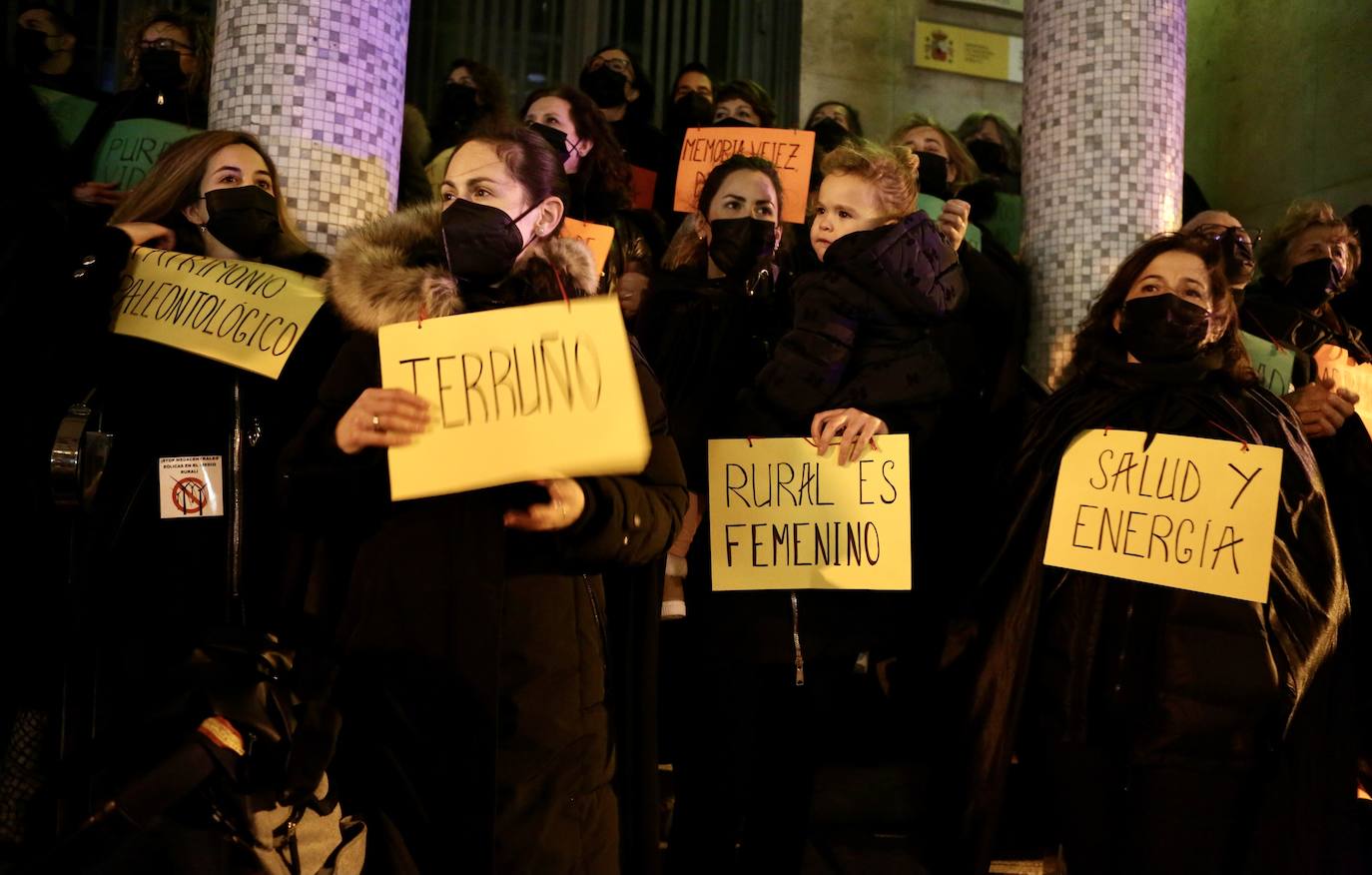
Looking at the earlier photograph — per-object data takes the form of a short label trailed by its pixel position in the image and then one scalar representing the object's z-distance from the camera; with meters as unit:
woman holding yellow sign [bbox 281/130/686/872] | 2.13
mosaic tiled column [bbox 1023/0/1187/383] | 4.50
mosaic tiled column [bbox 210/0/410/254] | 3.45
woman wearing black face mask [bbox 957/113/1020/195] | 5.54
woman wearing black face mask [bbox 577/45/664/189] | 5.25
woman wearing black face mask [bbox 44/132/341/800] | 2.72
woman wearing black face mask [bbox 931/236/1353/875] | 2.78
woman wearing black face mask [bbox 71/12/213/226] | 3.84
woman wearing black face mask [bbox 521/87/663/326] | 4.14
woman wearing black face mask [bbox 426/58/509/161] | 4.89
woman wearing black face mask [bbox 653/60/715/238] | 5.05
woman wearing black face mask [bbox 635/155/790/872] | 3.02
